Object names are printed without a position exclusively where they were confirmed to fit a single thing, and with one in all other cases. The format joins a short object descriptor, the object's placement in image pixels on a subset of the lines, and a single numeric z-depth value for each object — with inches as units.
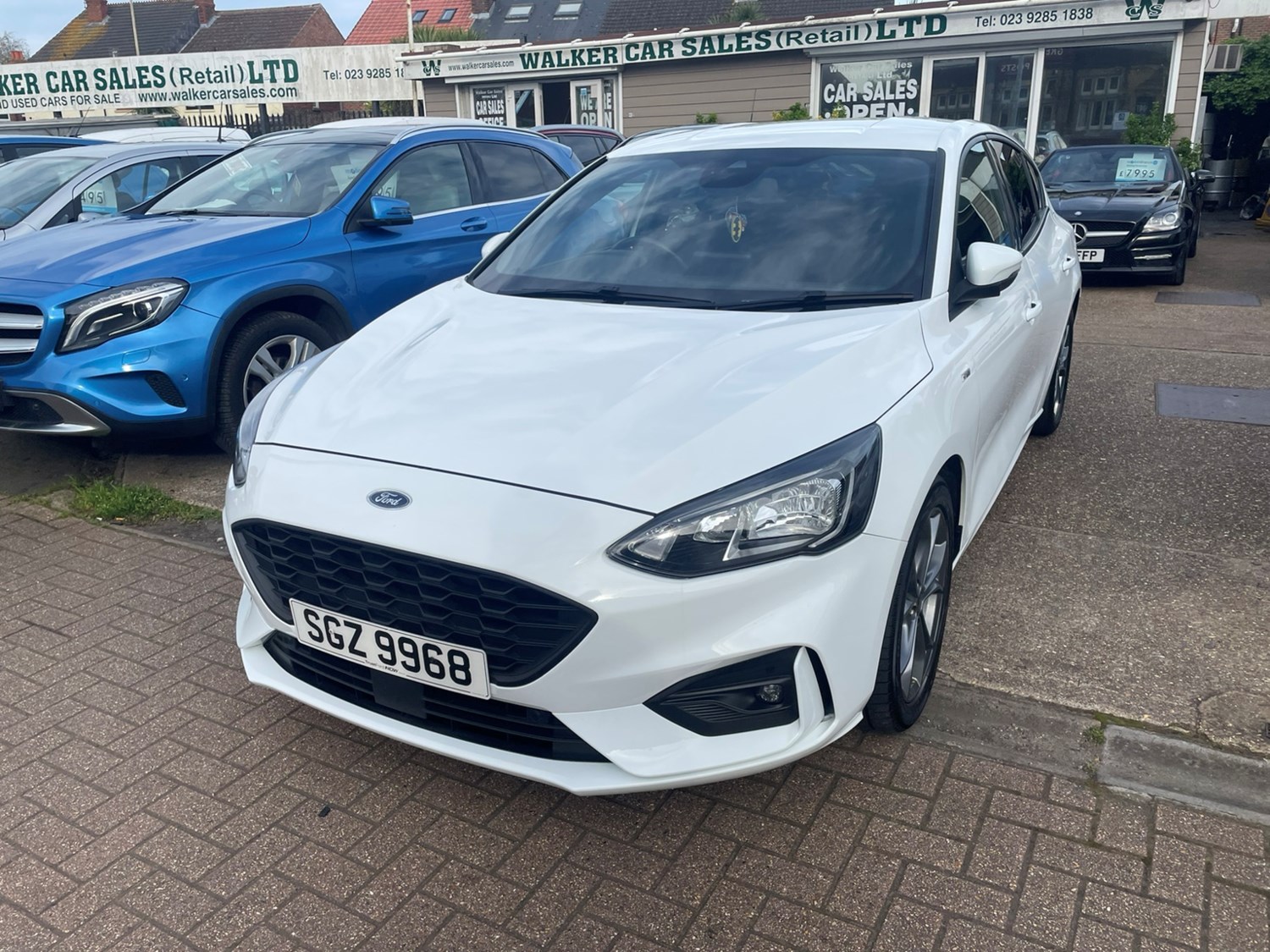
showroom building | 606.5
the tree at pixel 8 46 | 2354.5
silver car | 296.7
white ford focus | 89.0
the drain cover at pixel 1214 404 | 234.1
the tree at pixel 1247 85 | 751.7
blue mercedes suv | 187.9
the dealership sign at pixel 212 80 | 942.4
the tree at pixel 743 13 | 967.6
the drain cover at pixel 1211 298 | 381.1
